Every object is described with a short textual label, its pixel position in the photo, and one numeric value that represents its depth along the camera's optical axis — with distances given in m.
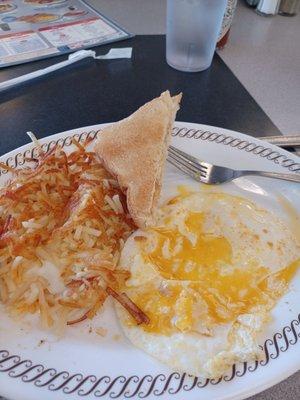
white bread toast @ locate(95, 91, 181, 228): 0.27
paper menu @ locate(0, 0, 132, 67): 0.52
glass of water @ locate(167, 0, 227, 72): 0.44
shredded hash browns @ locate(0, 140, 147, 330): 0.22
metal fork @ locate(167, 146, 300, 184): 0.30
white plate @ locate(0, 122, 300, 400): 0.17
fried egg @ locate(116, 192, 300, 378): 0.19
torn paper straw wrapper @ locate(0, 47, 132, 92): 0.44
